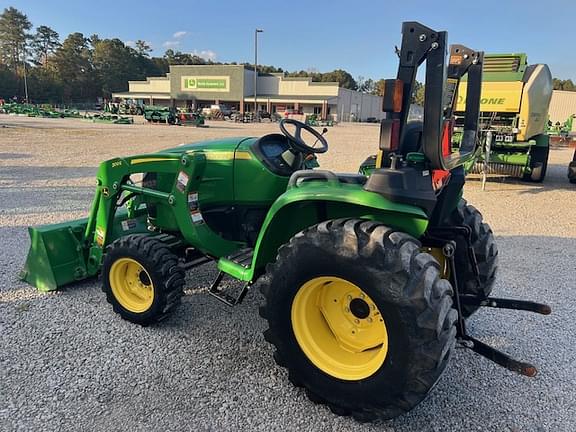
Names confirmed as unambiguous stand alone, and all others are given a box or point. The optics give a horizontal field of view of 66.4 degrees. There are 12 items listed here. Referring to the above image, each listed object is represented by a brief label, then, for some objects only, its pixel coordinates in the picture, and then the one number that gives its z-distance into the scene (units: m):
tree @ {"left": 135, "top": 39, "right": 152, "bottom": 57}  112.10
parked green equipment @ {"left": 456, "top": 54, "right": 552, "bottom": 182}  10.66
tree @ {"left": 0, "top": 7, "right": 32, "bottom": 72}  85.19
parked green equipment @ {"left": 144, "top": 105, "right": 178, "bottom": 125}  36.89
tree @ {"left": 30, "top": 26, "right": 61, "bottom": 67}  91.62
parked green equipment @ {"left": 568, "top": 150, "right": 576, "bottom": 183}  11.84
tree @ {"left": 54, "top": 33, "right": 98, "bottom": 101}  83.50
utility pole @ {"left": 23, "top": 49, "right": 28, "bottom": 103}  72.38
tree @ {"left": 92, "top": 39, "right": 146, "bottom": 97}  88.44
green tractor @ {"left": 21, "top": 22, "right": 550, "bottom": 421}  2.25
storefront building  65.94
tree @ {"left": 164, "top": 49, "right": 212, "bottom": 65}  118.44
